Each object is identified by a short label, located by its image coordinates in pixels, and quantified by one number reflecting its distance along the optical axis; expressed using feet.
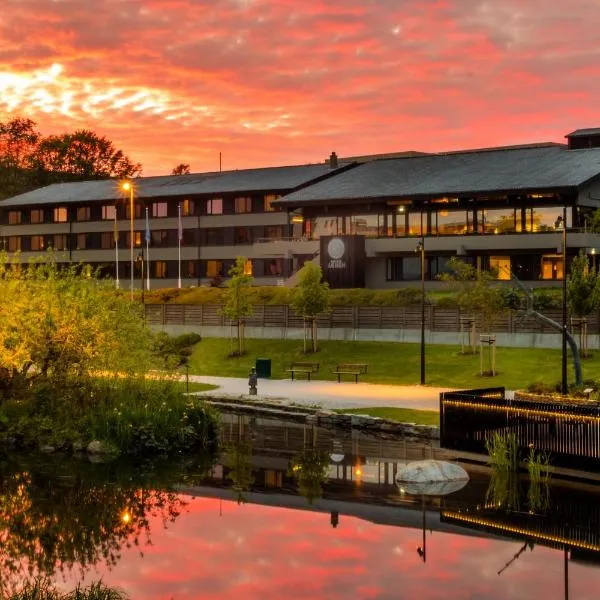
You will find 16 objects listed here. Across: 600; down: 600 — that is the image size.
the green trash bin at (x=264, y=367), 185.88
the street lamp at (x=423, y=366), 167.94
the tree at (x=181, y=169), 609.58
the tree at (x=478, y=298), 179.22
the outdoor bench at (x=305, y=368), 183.73
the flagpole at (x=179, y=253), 320.66
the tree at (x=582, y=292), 162.91
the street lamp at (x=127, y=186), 237.00
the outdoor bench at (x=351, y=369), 177.08
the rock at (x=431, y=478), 90.07
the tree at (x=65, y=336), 121.60
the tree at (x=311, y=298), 208.13
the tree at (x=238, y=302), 215.10
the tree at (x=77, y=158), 533.96
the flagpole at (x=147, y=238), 306.06
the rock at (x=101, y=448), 111.96
